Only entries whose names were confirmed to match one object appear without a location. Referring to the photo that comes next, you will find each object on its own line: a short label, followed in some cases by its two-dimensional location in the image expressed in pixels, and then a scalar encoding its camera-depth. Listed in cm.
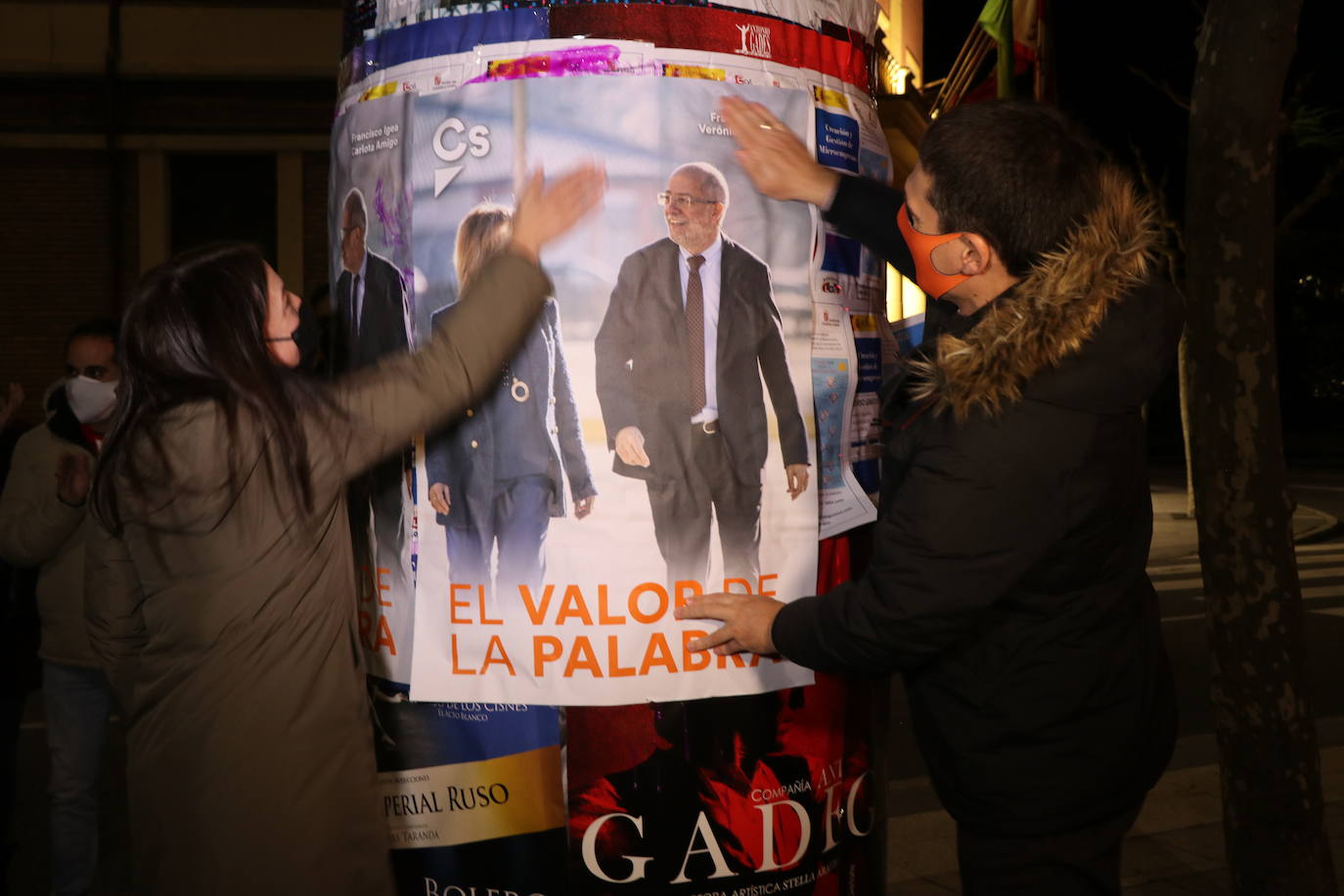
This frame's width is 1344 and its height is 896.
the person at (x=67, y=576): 423
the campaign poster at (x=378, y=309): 263
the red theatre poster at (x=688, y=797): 257
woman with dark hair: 233
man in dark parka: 212
